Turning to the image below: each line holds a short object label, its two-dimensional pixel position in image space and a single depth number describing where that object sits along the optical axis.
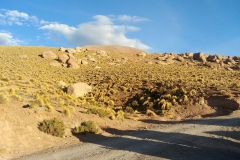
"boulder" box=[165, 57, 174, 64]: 62.98
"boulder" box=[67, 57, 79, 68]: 52.62
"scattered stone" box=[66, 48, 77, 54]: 69.39
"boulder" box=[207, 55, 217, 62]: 65.25
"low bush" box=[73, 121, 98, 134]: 16.55
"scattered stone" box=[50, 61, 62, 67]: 52.84
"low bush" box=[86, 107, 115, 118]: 20.31
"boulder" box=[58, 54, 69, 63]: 55.63
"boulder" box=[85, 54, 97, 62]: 62.33
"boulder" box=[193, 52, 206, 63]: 65.80
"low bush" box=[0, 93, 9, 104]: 16.57
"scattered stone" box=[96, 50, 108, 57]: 69.56
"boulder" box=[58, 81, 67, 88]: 34.88
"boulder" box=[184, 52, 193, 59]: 69.36
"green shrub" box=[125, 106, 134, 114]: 25.92
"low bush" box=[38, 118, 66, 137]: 15.37
